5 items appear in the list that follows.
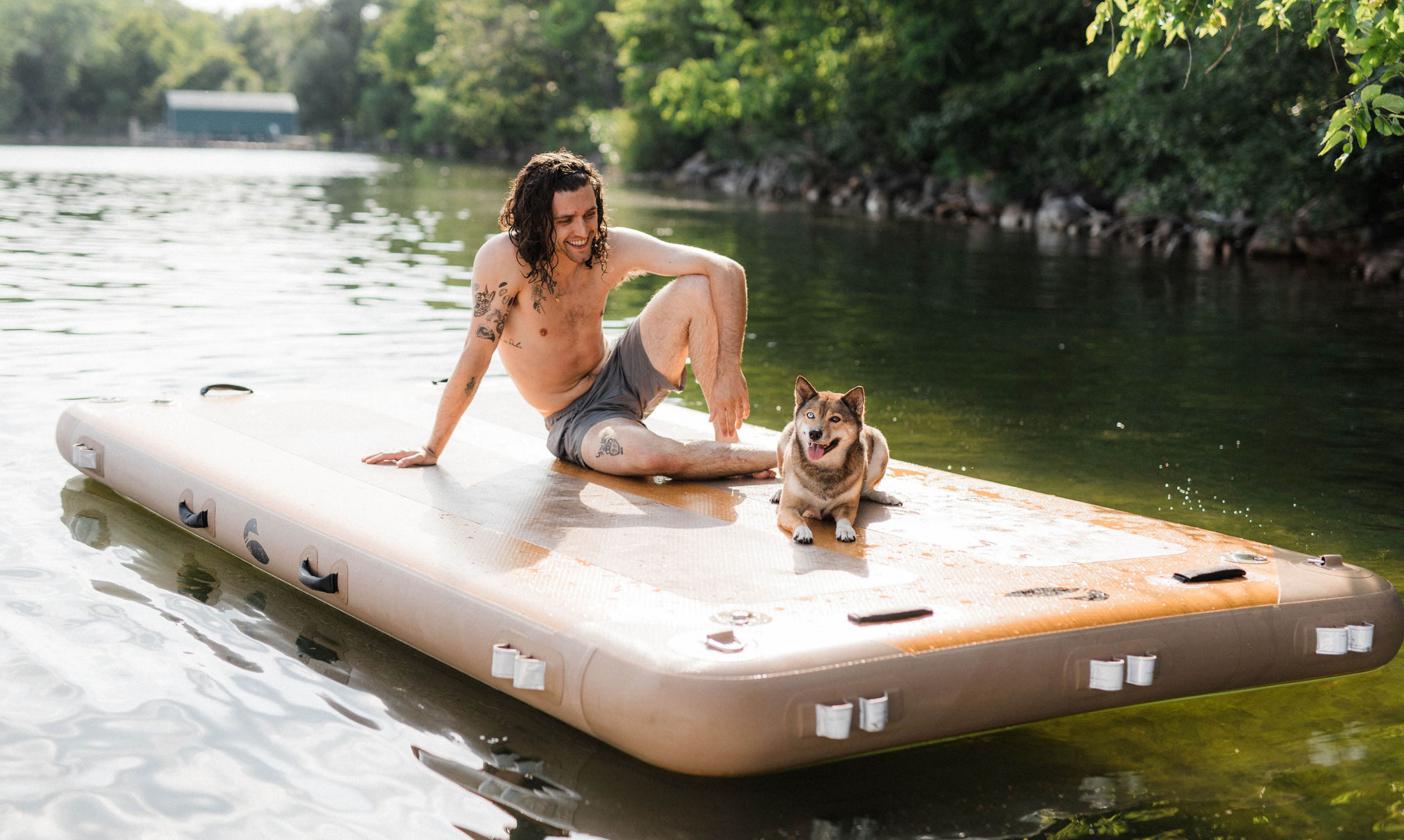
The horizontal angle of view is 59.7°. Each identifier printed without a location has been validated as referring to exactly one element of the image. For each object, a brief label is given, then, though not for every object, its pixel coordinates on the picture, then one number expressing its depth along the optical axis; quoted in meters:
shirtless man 5.57
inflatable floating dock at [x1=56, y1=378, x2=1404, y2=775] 3.58
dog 4.65
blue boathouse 94.69
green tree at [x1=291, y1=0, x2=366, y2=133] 99.25
